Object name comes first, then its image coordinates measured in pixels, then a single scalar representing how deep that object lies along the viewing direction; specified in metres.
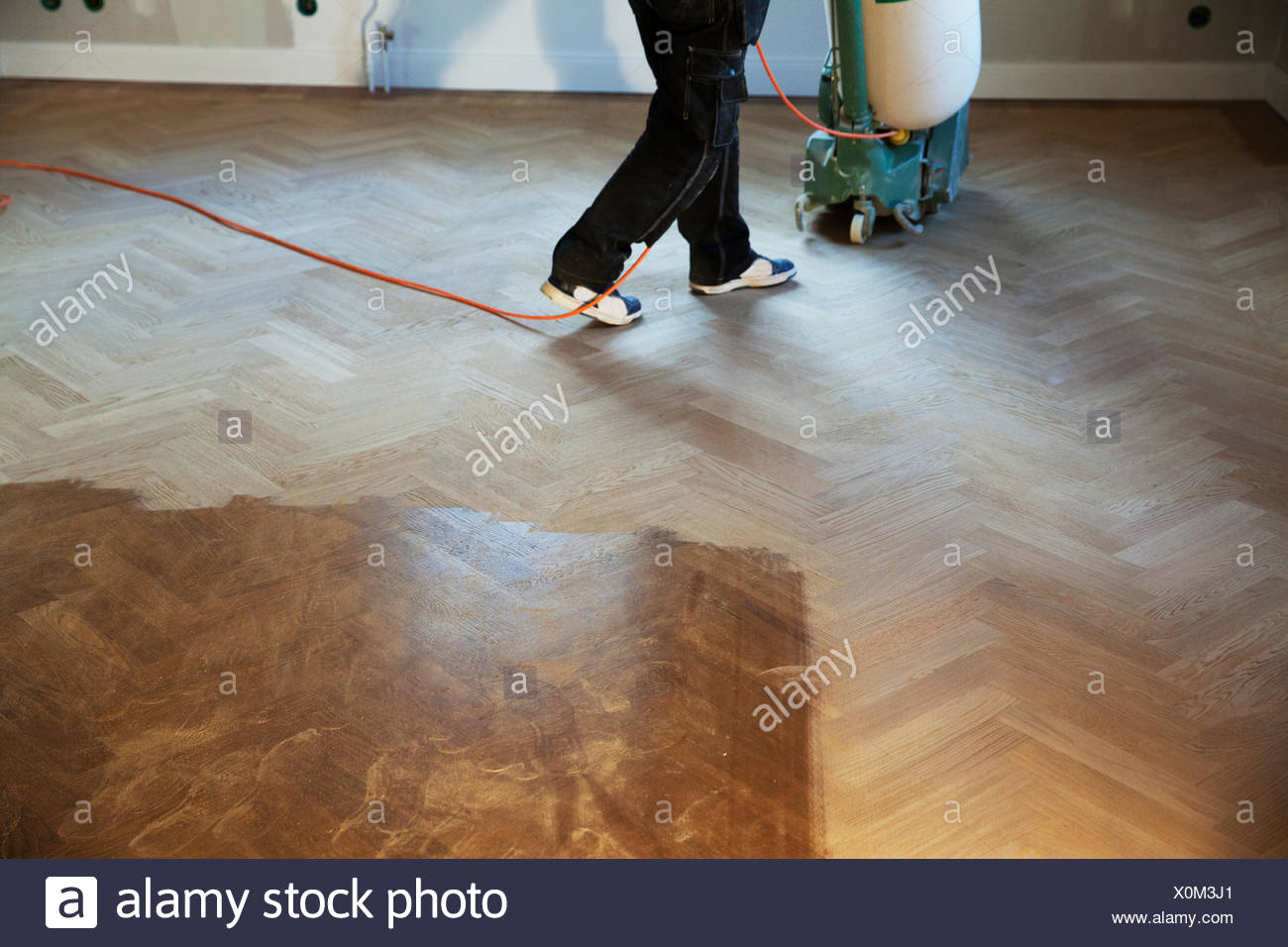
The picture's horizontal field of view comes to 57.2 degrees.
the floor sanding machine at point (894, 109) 3.04
